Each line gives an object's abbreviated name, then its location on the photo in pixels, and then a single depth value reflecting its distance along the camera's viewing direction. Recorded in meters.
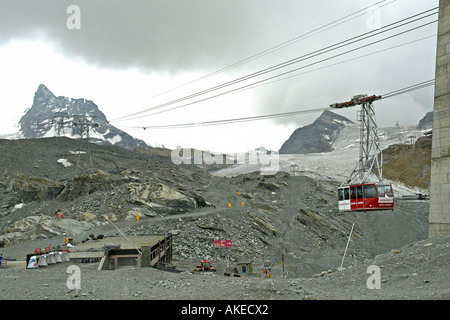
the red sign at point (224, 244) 24.20
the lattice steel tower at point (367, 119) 24.79
